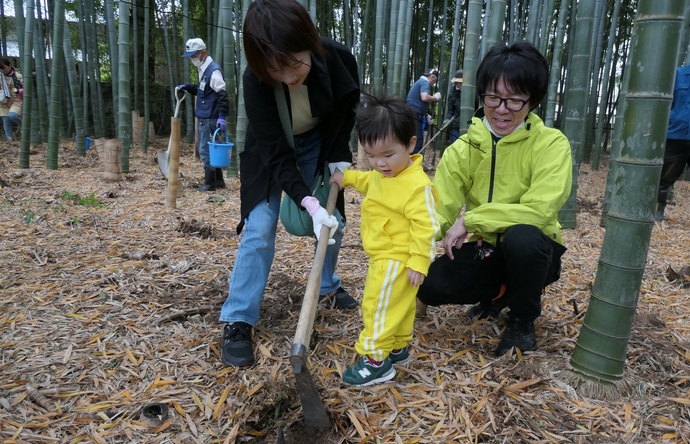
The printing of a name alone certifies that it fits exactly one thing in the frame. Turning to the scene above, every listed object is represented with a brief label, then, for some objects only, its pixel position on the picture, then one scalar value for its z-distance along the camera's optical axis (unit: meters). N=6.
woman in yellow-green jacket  1.80
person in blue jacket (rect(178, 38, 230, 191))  5.34
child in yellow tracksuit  1.64
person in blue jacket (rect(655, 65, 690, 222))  4.09
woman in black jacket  1.80
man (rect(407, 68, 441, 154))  7.02
